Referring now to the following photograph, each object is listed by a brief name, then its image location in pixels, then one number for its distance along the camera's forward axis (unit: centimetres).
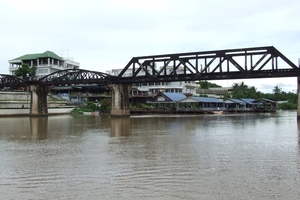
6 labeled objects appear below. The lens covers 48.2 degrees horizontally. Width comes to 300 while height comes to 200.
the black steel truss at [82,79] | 6419
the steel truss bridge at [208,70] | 5019
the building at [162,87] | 10788
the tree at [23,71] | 9738
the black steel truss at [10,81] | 7475
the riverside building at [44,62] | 10616
